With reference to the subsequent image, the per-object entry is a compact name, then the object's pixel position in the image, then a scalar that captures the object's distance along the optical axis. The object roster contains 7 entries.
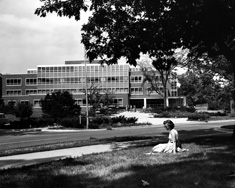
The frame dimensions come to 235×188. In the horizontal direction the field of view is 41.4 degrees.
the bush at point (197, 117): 35.62
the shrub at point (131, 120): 31.75
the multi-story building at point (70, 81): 85.69
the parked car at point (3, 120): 34.91
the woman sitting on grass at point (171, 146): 8.91
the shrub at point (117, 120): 31.55
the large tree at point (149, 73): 66.04
